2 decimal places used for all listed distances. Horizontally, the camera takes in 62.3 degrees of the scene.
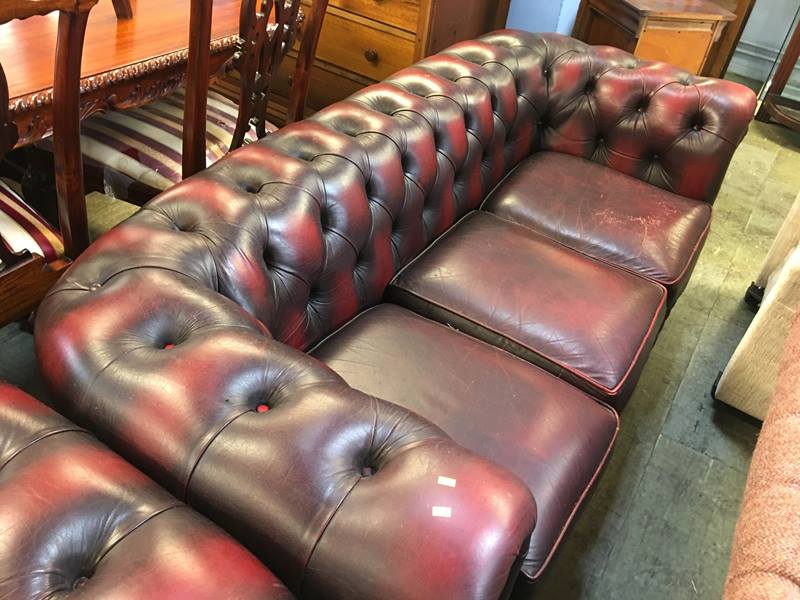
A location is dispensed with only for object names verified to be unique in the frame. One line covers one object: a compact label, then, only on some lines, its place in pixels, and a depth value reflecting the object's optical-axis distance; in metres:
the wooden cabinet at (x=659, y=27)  2.62
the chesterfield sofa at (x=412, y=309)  0.68
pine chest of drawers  2.26
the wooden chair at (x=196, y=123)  1.48
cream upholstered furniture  1.52
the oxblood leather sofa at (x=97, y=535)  0.58
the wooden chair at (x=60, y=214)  1.12
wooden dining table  1.32
